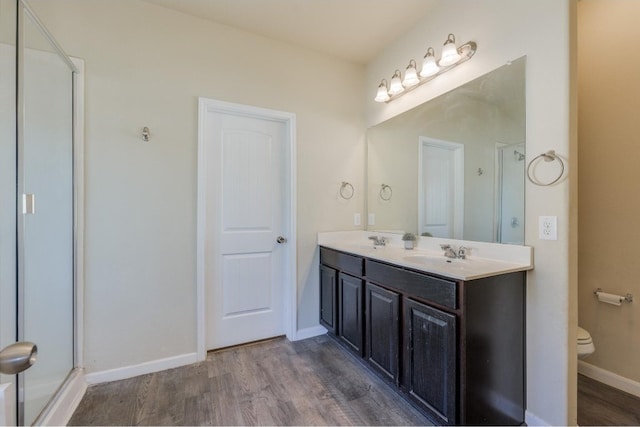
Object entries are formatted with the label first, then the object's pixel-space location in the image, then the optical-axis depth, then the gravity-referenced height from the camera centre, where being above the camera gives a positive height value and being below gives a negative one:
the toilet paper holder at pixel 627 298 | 1.81 -0.53
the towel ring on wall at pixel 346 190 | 2.82 +0.22
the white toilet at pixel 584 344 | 1.69 -0.78
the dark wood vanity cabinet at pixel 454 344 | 1.38 -0.69
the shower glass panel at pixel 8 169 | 1.26 +0.19
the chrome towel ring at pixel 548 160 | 1.43 +0.27
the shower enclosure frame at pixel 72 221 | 1.34 -0.06
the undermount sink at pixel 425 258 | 1.83 -0.31
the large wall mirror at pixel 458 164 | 1.69 +0.36
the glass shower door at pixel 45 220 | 1.43 -0.04
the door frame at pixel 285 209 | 2.22 +0.03
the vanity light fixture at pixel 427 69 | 1.89 +1.06
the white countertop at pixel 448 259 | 1.48 -0.29
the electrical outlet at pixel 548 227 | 1.45 -0.07
